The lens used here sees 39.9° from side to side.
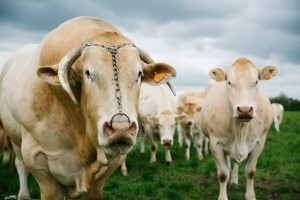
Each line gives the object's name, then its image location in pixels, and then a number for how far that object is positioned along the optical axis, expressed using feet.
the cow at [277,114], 69.15
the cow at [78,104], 10.42
